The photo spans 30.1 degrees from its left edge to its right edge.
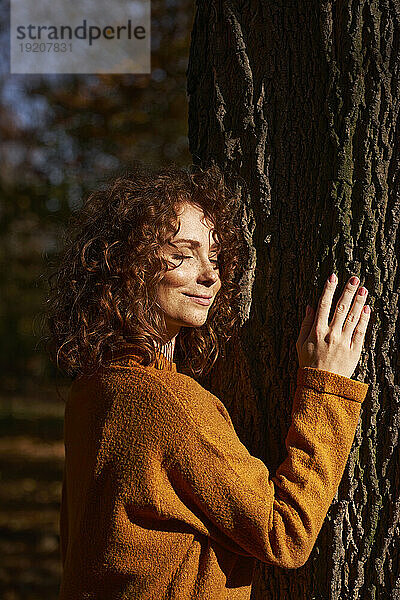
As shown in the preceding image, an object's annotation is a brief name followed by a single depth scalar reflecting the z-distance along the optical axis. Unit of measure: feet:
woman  4.65
